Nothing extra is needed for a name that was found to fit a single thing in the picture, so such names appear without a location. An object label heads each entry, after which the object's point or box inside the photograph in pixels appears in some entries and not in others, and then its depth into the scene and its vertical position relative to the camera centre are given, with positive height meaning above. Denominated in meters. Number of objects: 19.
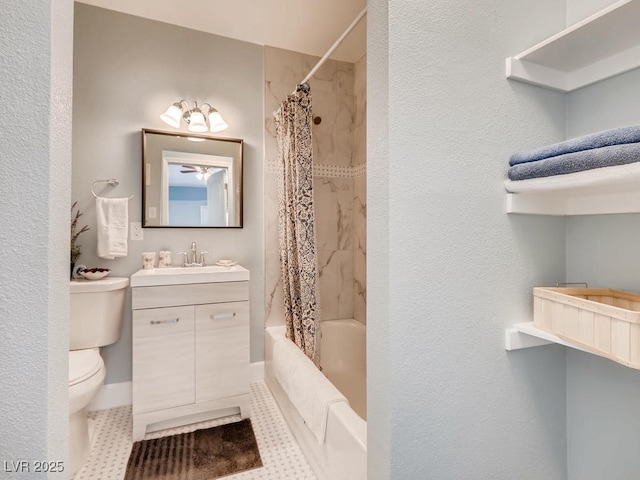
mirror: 2.19 +0.43
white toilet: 1.52 -0.60
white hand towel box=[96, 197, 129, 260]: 1.98 +0.08
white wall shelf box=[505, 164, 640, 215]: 0.73 +0.14
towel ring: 2.07 +0.38
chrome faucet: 2.28 -0.10
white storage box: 0.69 -0.20
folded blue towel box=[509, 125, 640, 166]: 0.70 +0.24
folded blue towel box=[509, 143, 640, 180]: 0.69 +0.19
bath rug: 1.55 -1.15
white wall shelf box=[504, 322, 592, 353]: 0.95 -0.30
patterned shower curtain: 2.00 +0.12
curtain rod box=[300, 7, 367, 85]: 1.39 +1.00
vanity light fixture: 2.13 +0.85
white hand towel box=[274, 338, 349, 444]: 1.41 -0.75
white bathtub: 1.20 -0.90
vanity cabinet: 1.80 -0.67
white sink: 1.83 -0.22
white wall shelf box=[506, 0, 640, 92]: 0.77 +0.54
